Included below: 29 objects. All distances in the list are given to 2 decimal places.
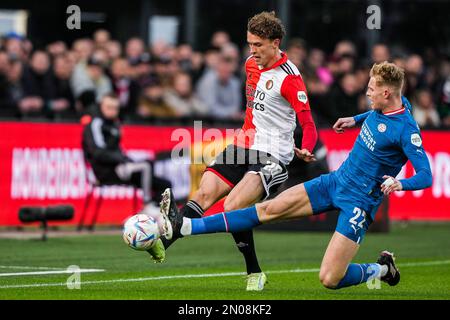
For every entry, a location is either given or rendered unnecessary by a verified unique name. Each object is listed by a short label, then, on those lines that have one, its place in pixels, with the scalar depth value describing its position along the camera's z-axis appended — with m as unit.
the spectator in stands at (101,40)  21.25
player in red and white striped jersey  11.05
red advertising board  18.25
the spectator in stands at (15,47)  19.80
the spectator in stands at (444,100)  22.70
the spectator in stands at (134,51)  21.77
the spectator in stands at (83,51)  20.48
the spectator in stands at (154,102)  20.92
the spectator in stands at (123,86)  20.73
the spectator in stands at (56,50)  20.69
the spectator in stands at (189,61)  22.09
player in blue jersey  10.12
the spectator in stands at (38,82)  19.62
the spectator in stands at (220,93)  21.50
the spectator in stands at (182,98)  20.97
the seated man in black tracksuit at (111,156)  18.23
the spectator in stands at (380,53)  21.94
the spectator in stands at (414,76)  22.53
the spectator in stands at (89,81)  20.12
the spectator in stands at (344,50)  23.67
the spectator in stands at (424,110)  22.23
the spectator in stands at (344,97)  21.61
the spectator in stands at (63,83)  20.17
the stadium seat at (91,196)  18.41
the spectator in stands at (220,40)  23.09
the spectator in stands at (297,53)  20.17
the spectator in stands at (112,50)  21.11
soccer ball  10.08
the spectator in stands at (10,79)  19.38
